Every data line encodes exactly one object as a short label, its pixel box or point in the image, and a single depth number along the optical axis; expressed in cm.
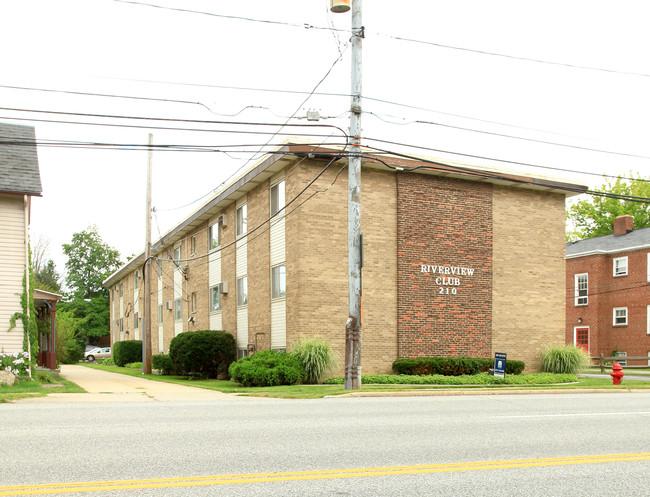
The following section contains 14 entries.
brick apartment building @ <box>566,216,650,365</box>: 4119
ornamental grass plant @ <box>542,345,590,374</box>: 2516
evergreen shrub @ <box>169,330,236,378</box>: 2497
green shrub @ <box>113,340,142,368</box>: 4416
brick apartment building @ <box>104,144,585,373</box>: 2220
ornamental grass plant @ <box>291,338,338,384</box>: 2067
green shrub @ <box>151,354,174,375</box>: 3066
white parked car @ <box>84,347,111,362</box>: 6412
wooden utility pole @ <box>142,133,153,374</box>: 3073
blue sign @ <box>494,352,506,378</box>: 2092
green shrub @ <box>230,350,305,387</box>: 1955
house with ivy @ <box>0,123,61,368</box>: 1941
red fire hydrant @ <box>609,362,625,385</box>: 2108
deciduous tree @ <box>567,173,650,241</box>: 5603
